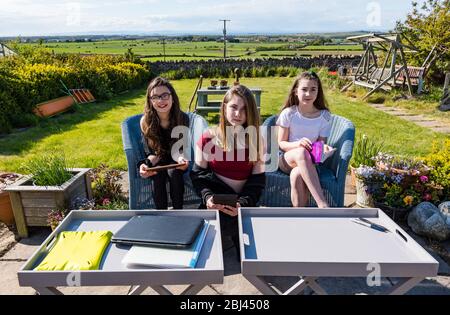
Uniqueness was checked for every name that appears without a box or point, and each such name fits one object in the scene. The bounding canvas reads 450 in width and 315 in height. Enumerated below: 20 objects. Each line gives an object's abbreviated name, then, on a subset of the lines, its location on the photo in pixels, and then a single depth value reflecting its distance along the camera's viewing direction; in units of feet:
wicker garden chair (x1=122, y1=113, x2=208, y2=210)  10.09
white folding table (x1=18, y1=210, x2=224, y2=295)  5.12
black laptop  5.78
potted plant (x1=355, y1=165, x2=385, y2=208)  11.23
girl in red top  8.63
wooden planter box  9.91
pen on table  6.62
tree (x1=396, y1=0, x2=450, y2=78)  35.09
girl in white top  9.53
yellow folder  5.37
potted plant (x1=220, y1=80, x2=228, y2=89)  26.98
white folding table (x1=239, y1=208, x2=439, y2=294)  5.32
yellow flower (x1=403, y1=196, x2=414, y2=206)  10.69
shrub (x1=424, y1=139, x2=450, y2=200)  11.33
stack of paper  5.31
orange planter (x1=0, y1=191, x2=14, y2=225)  10.30
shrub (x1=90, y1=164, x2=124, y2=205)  11.84
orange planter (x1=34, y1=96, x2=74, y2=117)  26.64
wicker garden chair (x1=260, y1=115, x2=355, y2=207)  9.89
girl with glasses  9.85
